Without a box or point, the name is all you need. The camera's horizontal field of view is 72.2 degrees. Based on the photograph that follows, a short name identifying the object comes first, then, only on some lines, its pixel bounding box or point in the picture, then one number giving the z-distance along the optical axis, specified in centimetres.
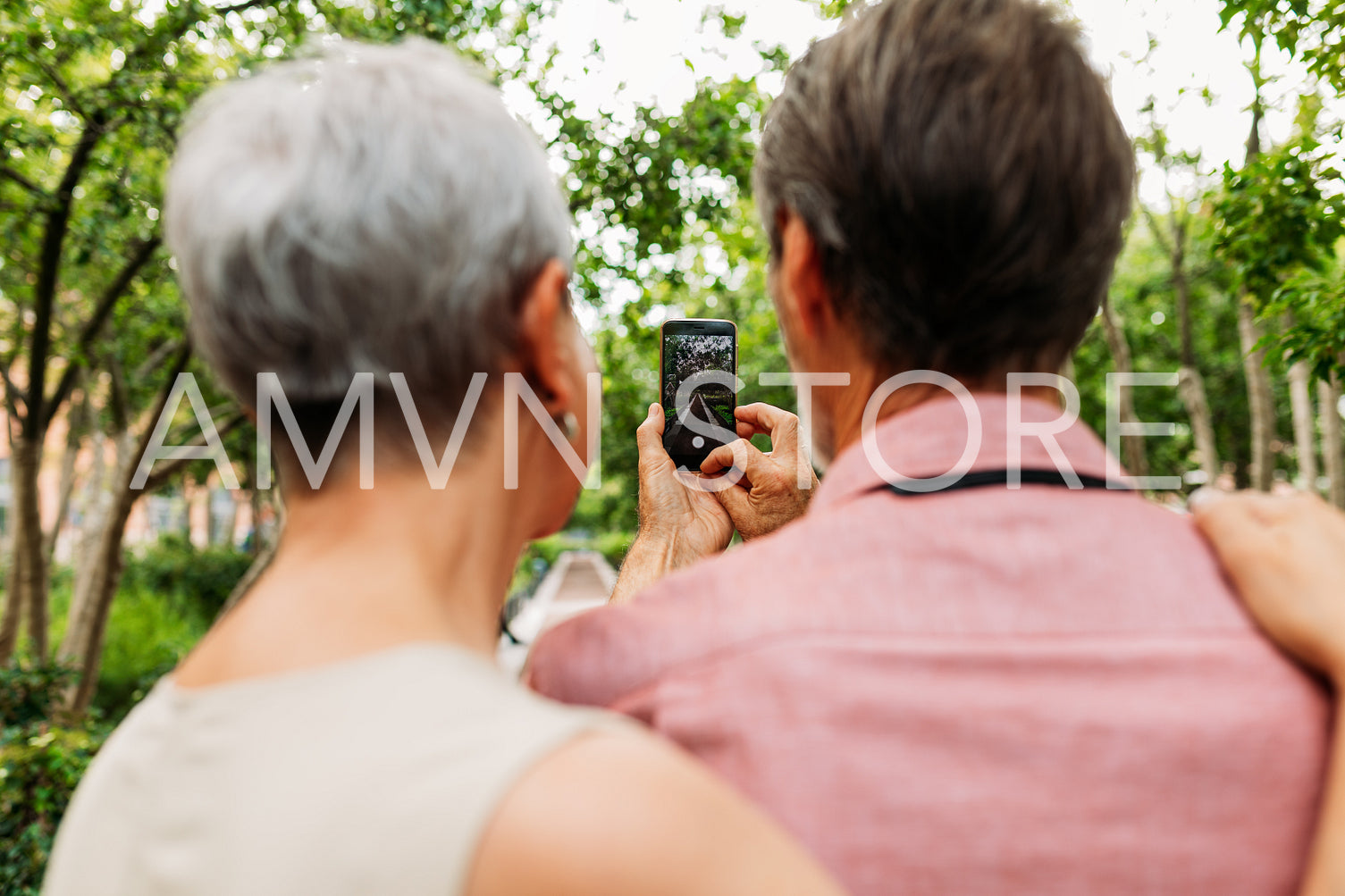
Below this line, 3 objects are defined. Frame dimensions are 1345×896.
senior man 89
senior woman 74
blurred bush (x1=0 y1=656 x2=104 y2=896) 432
